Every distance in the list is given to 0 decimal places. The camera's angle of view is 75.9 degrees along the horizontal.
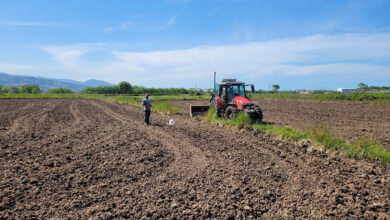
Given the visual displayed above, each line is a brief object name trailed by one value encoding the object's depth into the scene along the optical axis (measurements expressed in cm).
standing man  1293
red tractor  1176
